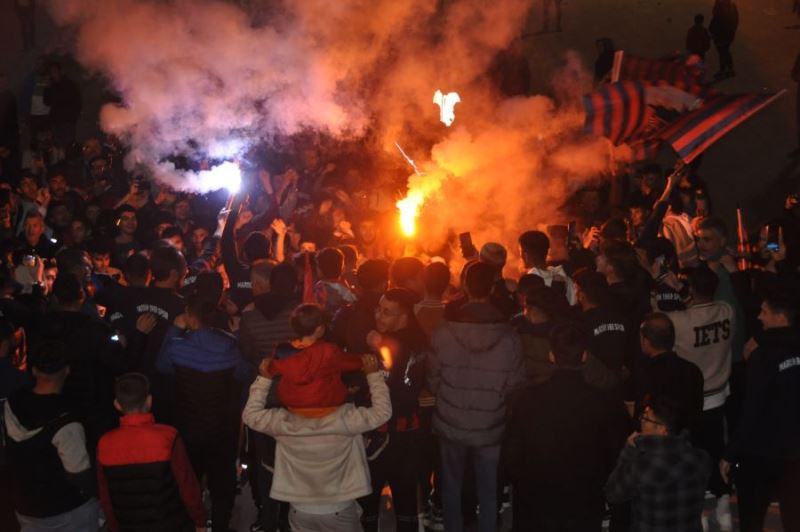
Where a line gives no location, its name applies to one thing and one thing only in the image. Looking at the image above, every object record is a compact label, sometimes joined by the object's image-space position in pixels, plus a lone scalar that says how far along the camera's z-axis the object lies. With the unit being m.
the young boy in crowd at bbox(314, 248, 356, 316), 7.45
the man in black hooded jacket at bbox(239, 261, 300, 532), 6.57
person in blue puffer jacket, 6.32
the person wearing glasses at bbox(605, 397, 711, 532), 5.04
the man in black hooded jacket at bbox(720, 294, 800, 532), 5.84
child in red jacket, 5.24
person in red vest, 5.17
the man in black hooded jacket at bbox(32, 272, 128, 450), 6.22
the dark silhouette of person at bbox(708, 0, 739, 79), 16.94
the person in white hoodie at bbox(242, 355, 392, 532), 5.27
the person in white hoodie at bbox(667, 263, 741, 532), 6.60
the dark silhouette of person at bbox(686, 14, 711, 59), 16.86
